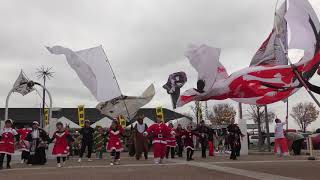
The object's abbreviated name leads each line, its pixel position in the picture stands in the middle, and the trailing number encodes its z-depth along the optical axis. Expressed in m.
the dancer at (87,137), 13.72
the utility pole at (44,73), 37.87
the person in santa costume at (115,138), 11.86
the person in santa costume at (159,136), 11.52
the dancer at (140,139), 13.44
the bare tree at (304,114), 54.95
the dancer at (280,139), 14.26
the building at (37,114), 51.60
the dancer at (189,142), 12.84
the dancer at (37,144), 12.30
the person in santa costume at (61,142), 11.44
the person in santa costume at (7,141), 10.79
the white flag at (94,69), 12.50
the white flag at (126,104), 12.92
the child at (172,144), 13.73
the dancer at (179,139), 14.97
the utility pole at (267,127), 17.83
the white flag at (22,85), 16.77
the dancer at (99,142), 15.69
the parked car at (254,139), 32.59
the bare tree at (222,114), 49.58
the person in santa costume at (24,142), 12.82
